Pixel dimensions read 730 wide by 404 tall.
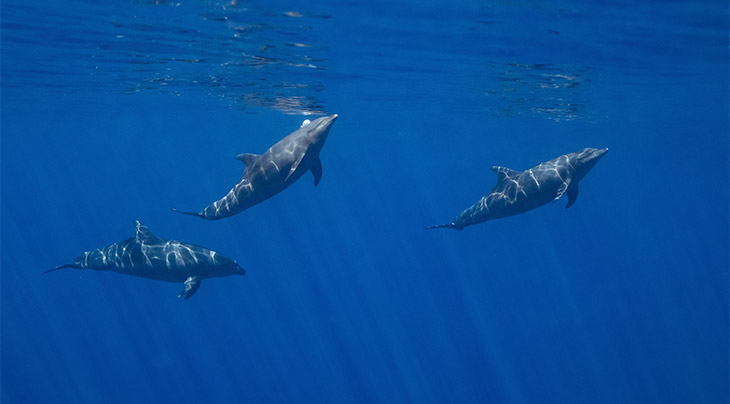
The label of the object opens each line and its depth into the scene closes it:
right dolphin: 10.45
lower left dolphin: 12.01
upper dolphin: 9.23
